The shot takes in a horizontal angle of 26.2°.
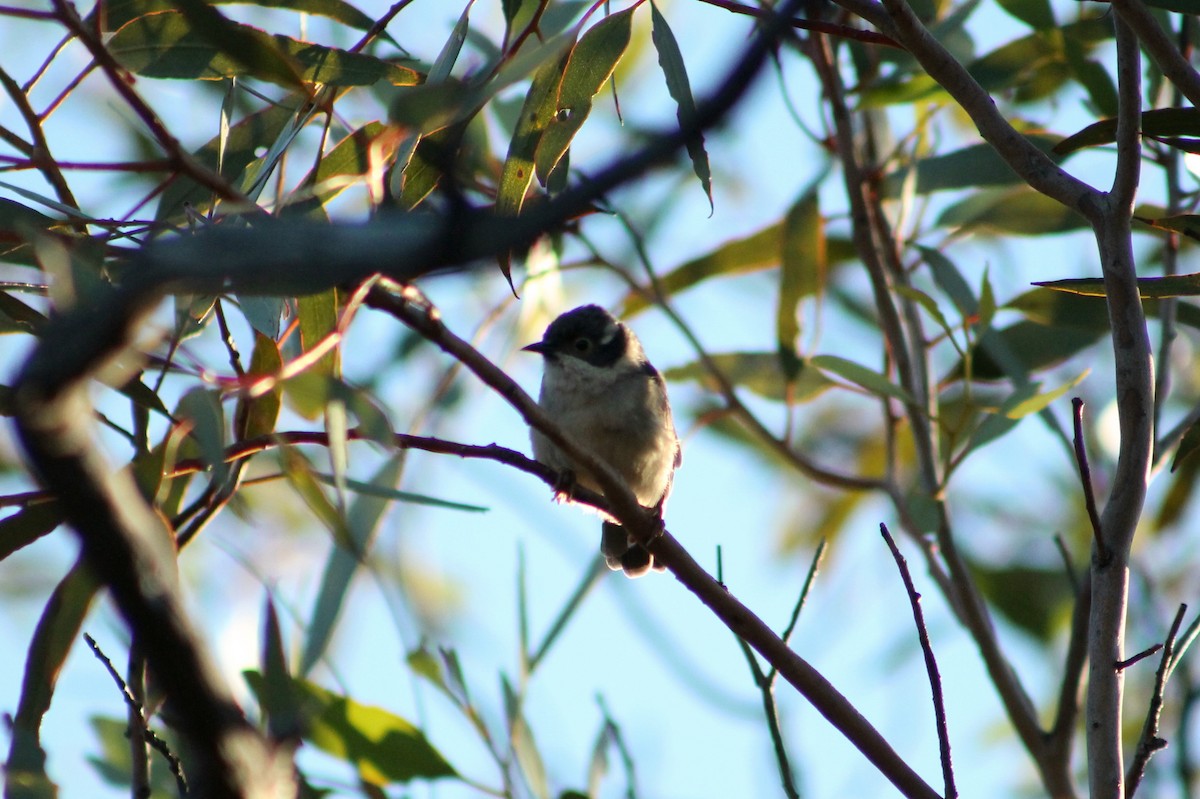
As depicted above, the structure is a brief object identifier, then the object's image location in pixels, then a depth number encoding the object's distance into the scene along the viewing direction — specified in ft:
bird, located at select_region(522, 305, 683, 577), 29.99
